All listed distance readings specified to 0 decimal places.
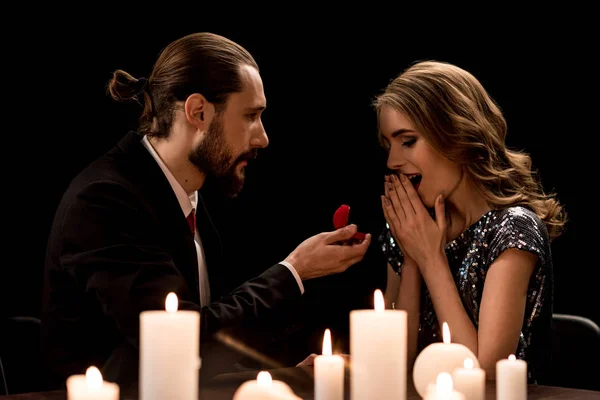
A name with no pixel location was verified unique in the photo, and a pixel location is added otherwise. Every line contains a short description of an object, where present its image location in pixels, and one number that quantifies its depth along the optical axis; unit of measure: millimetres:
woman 2262
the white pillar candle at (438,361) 1859
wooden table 1951
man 2219
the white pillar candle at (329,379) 1760
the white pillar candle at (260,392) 1446
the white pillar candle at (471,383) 1771
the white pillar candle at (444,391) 1439
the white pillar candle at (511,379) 1772
